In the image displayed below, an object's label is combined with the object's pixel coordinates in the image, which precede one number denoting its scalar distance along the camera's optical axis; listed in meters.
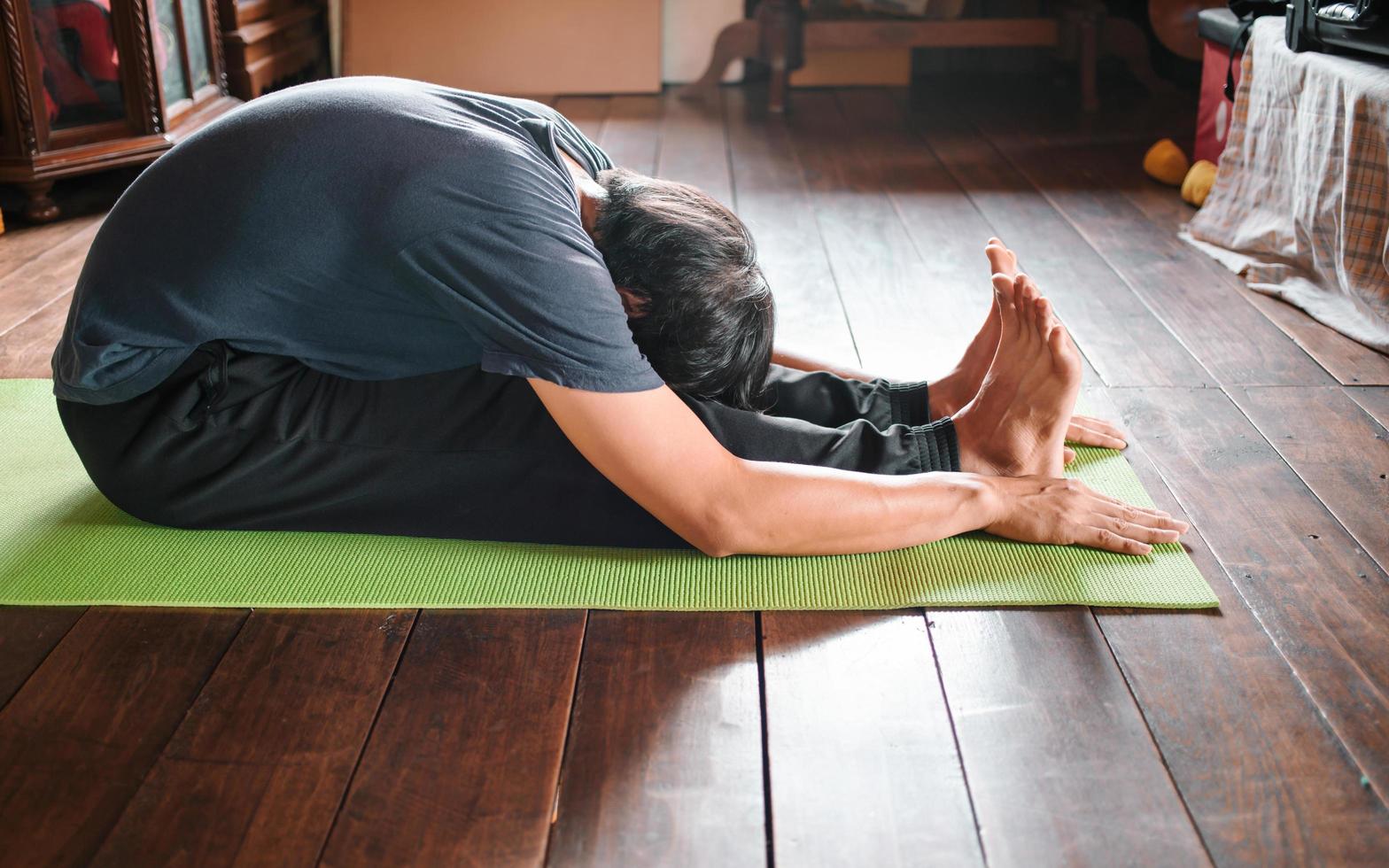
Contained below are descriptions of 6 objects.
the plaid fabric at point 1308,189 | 2.19
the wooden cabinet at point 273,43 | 3.58
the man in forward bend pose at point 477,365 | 1.18
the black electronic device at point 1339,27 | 2.23
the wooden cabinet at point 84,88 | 2.68
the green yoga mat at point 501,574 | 1.37
